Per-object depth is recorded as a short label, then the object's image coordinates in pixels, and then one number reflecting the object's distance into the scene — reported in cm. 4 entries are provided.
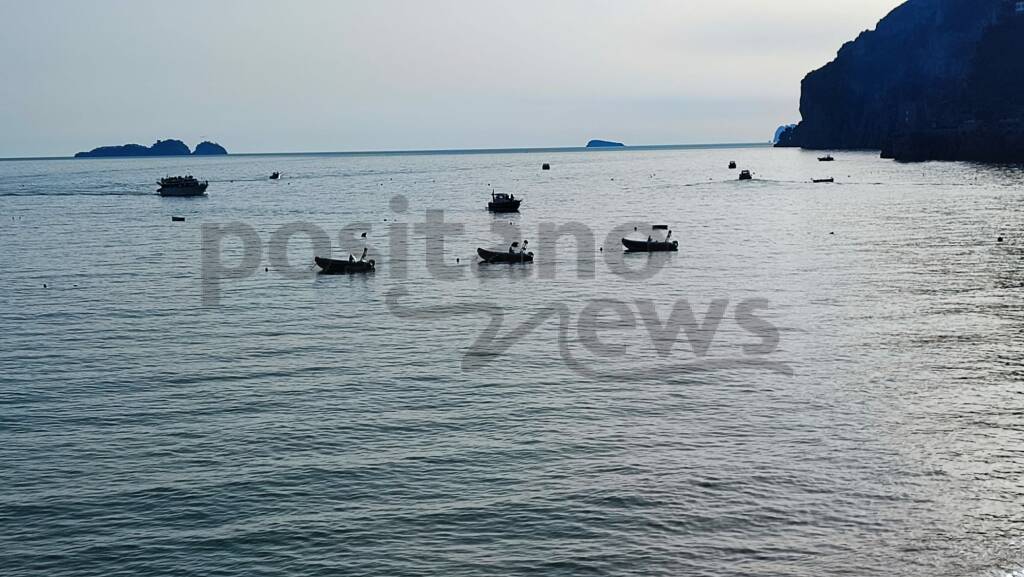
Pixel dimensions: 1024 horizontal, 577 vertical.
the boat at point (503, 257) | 9828
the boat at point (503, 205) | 16288
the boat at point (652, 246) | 10688
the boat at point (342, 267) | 9181
